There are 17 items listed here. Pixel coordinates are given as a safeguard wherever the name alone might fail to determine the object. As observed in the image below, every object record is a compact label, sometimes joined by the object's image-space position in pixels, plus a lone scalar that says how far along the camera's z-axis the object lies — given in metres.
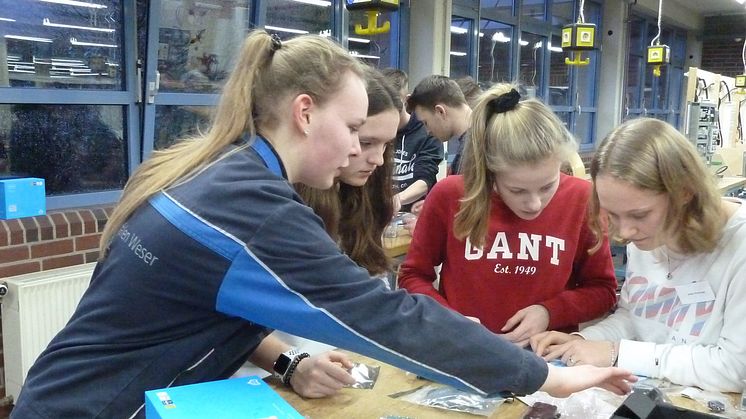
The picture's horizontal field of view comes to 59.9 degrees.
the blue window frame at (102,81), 2.87
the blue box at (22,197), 2.72
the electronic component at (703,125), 4.70
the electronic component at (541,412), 1.06
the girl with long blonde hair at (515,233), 1.48
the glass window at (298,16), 4.11
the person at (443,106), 3.33
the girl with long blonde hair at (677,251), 1.23
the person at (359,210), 1.18
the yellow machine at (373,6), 2.55
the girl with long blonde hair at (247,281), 0.87
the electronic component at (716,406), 1.13
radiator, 2.61
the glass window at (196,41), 3.40
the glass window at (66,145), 2.88
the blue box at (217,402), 0.79
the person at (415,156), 3.54
